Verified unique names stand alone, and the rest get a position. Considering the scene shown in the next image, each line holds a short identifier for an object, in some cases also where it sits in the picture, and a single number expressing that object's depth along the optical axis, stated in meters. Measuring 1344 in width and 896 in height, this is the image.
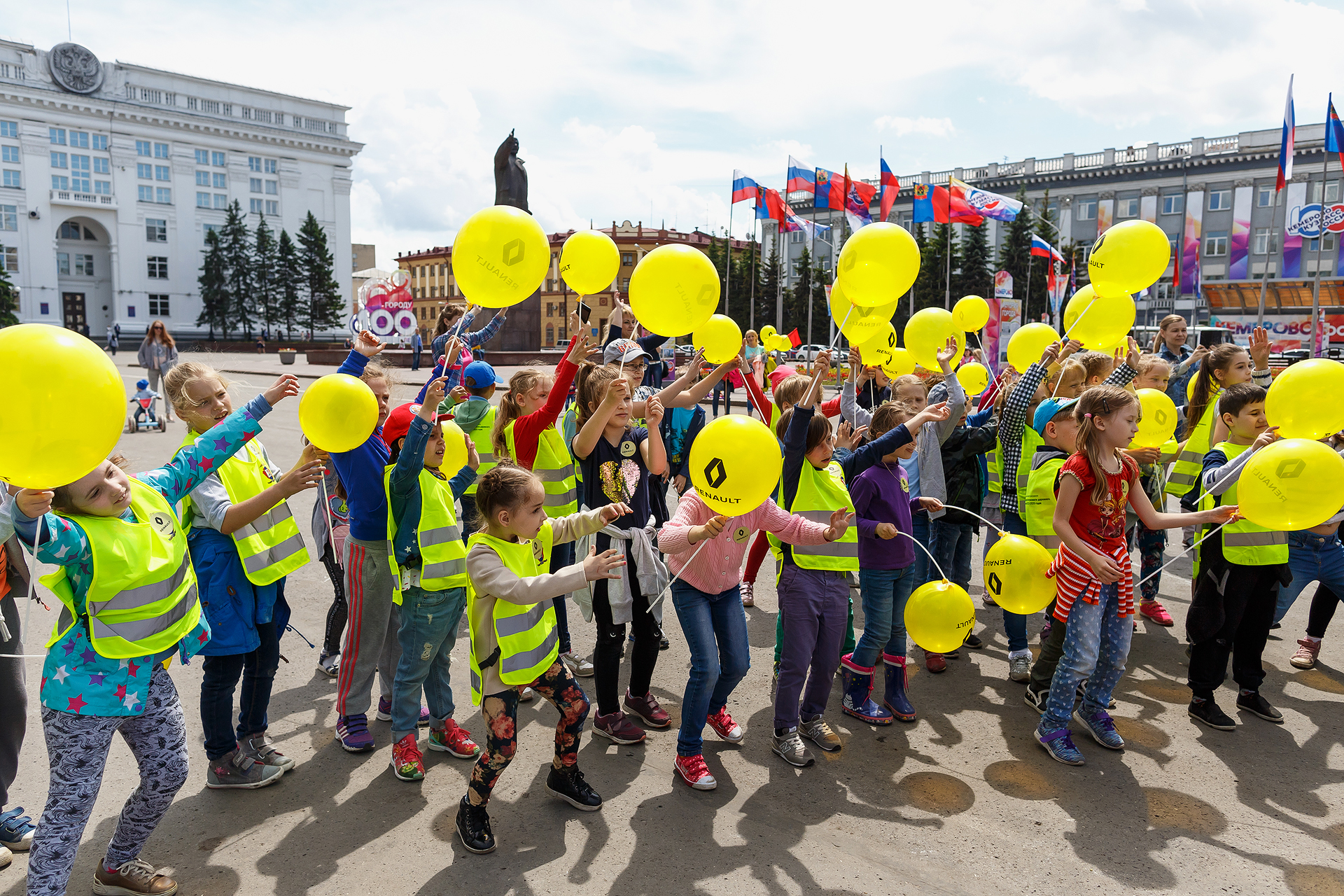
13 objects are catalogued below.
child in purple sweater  4.25
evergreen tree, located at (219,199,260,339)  63.94
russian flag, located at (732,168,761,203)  25.73
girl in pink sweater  3.63
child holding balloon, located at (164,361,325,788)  3.40
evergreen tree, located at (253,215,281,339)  63.94
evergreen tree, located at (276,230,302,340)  63.88
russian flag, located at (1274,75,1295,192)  17.62
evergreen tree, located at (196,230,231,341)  63.66
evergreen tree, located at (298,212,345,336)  63.91
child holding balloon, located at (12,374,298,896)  2.61
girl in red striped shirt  3.79
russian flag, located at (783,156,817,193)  25.94
